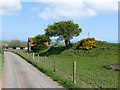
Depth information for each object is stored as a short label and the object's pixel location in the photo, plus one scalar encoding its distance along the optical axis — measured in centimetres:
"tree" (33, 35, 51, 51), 3806
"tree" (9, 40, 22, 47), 7466
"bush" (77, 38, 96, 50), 2639
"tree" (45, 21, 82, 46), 2966
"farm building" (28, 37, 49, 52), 4846
